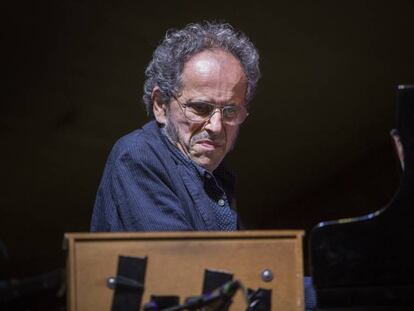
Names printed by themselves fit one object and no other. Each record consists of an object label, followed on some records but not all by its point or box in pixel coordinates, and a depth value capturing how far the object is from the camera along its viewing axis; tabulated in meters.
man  5.05
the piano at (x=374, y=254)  4.09
